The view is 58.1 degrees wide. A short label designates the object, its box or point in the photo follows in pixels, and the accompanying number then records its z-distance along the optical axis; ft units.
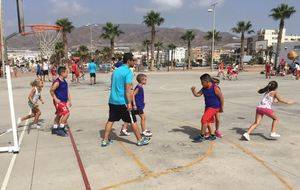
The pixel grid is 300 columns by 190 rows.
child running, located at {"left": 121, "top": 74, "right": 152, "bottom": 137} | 19.84
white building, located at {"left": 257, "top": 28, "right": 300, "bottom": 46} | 438.93
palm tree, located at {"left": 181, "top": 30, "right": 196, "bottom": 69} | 192.65
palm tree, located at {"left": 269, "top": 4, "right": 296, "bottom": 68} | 123.25
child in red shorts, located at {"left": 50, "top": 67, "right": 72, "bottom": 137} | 20.32
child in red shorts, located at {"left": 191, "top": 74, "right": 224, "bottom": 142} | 19.02
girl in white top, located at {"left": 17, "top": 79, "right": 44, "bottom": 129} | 22.34
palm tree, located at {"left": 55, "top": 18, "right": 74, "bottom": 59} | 147.64
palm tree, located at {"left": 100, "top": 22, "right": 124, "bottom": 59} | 152.89
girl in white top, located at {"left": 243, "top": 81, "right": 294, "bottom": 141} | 19.38
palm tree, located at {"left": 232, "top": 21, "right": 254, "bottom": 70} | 160.59
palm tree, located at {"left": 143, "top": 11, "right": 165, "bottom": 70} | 142.56
